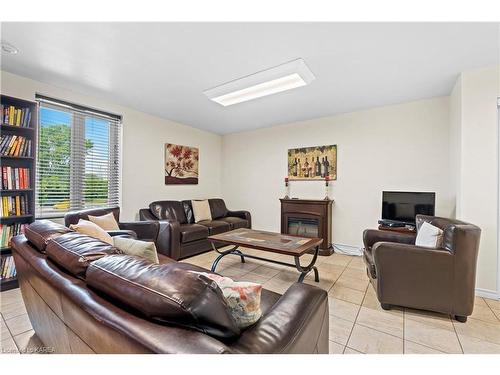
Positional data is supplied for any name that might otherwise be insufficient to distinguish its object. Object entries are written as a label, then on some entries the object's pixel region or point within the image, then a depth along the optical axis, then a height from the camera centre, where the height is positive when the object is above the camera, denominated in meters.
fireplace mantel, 3.88 -0.57
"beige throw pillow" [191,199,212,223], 4.34 -0.50
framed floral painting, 4.39 +0.41
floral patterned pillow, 0.89 -0.46
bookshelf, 2.40 +0.19
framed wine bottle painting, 4.09 +0.45
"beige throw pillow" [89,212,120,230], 2.69 -0.46
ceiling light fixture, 2.38 +1.21
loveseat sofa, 3.31 -0.69
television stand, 2.90 -0.54
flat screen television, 3.06 -0.24
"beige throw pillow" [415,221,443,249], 2.07 -0.46
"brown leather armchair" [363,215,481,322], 1.91 -0.75
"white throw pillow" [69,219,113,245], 1.91 -0.40
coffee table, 2.43 -0.66
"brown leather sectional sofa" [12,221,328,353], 0.70 -0.45
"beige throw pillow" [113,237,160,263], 1.58 -0.46
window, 2.91 +0.35
